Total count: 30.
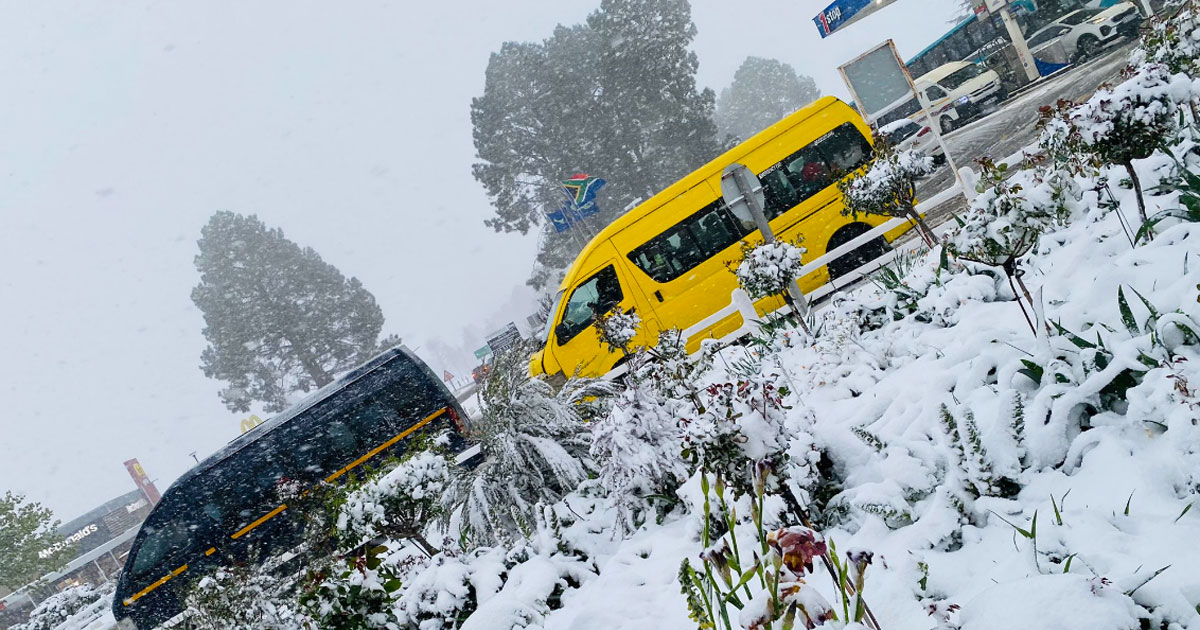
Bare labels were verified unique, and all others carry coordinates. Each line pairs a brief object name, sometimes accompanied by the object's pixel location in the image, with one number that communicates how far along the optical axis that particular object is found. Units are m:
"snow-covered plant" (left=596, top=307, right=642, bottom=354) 8.31
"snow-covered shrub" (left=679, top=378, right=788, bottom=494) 2.76
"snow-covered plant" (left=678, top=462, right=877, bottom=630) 1.66
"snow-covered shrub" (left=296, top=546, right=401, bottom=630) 3.48
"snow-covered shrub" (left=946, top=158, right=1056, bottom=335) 3.58
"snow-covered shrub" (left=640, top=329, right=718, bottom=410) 5.30
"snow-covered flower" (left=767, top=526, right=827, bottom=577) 1.83
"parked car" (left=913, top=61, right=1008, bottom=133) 22.33
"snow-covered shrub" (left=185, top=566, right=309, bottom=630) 5.16
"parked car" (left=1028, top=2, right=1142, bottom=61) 20.30
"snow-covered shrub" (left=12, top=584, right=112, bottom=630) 16.75
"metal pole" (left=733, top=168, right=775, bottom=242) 9.41
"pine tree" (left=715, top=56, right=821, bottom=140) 73.75
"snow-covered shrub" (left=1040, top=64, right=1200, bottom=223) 3.65
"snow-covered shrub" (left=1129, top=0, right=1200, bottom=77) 5.38
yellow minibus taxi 9.80
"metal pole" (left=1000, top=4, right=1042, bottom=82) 22.84
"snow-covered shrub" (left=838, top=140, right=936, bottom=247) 7.41
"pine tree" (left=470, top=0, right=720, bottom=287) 34.84
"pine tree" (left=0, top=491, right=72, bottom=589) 23.44
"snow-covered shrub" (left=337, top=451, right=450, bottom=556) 4.99
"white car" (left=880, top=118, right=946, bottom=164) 18.86
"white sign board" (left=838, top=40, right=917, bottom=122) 9.45
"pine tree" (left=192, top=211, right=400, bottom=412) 37.38
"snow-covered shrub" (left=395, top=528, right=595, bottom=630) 3.72
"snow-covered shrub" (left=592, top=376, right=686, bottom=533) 4.27
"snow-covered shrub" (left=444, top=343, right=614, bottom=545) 5.34
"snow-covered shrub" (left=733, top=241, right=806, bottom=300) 6.75
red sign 51.91
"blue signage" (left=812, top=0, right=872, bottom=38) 11.90
